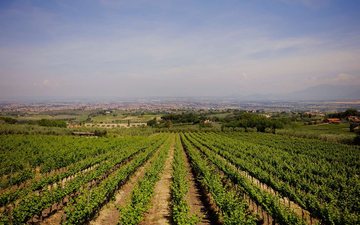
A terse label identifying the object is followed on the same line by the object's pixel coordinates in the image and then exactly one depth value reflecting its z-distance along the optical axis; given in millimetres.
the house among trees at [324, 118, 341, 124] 87600
